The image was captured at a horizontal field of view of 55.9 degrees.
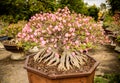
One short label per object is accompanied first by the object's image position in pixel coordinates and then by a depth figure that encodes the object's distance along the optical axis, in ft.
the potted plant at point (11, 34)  9.39
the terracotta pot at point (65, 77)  4.78
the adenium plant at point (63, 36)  4.79
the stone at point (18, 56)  9.54
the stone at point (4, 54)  9.97
